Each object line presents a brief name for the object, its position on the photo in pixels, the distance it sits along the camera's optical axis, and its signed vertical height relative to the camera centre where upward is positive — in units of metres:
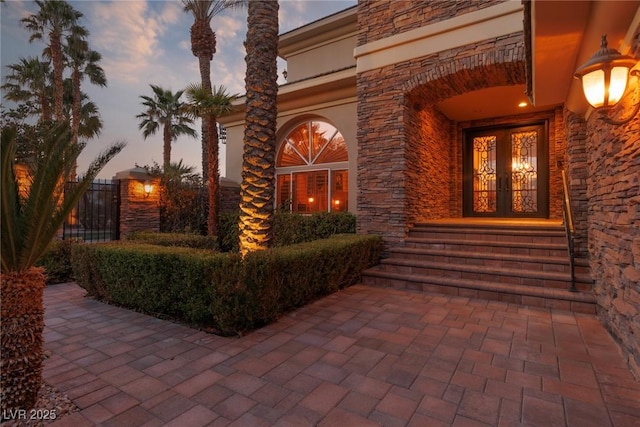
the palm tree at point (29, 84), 15.53 +6.63
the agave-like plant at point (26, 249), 1.97 -0.22
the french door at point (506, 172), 8.20 +1.20
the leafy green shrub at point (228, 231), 10.14 -0.48
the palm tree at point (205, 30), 13.34 +7.89
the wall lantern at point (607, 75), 2.52 +1.15
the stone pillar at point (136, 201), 8.24 +0.39
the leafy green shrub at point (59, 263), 5.98 -0.91
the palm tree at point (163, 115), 17.36 +5.66
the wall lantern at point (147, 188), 8.53 +0.76
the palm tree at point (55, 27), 14.63 +8.96
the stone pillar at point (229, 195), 11.05 +0.74
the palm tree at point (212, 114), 9.29 +3.06
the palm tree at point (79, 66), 16.06 +8.01
